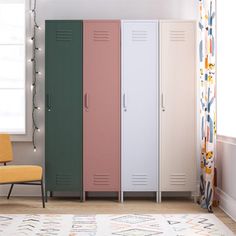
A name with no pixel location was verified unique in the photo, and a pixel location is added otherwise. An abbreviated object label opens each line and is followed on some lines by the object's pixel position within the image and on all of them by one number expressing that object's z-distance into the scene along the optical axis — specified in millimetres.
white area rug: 3664
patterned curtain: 4621
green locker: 5078
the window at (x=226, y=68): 4621
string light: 5469
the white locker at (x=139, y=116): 5090
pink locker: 5086
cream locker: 5098
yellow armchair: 4652
